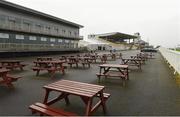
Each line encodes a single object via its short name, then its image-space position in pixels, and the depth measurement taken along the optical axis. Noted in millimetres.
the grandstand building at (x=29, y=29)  18848
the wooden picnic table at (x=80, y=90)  2584
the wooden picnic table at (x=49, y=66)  6702
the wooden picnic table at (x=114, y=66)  5338
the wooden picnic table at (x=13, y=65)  8083
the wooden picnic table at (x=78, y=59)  10036
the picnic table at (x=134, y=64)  9618
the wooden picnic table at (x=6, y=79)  4566
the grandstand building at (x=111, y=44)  42903
